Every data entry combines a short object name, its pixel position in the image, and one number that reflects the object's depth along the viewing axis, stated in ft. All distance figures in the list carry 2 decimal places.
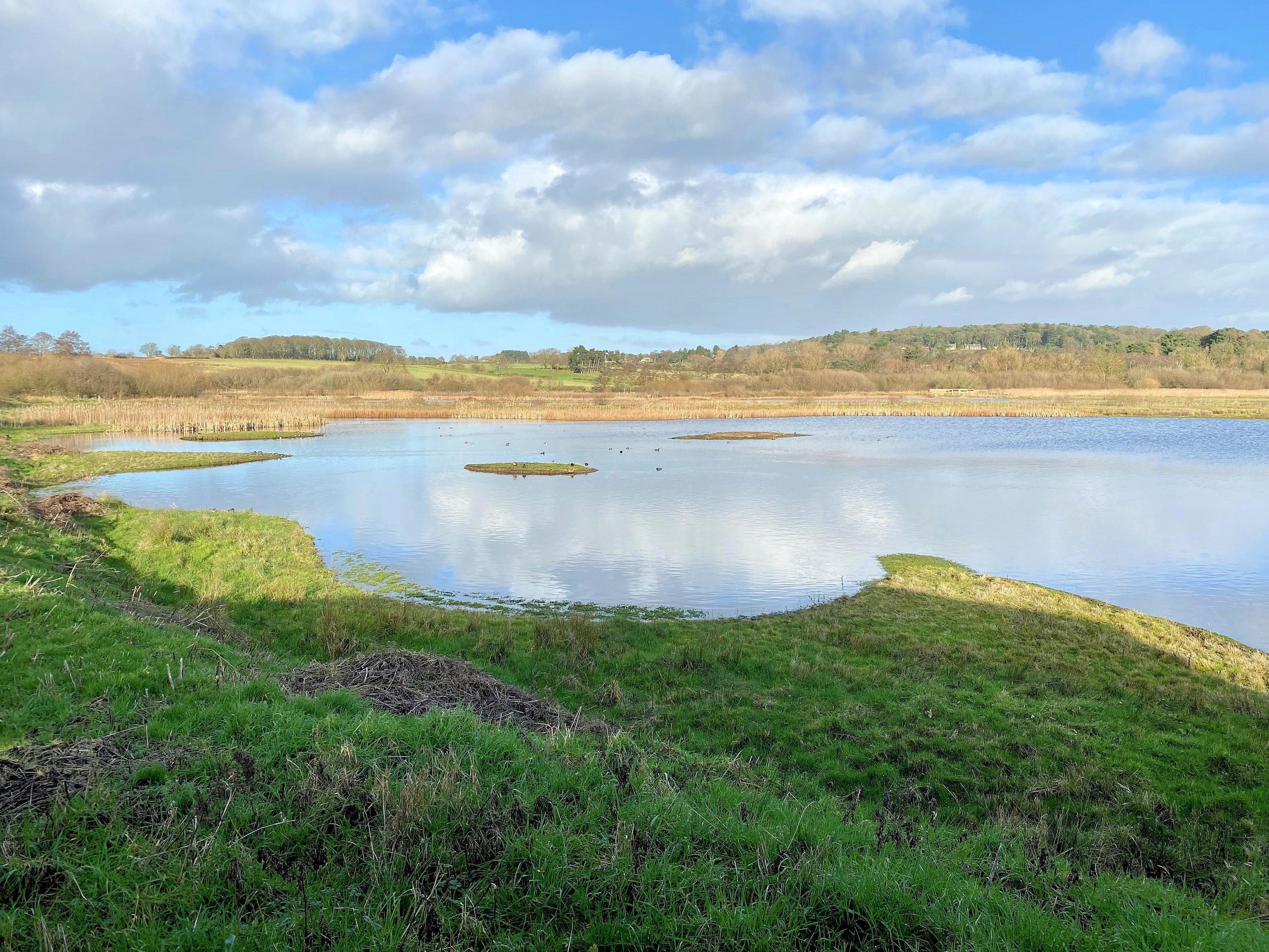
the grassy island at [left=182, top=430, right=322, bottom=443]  162.61
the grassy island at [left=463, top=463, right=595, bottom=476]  114.11
